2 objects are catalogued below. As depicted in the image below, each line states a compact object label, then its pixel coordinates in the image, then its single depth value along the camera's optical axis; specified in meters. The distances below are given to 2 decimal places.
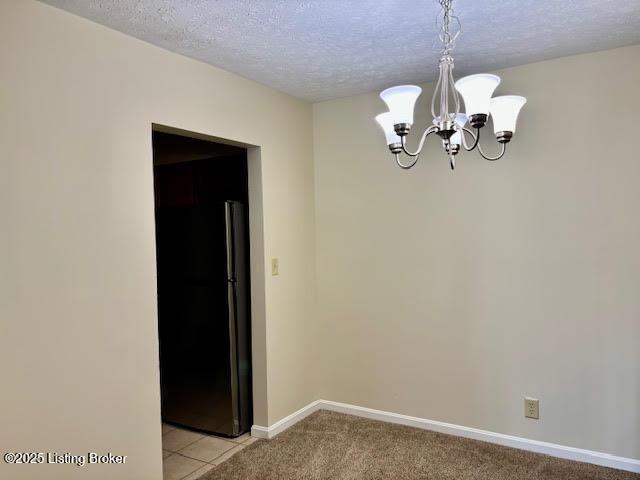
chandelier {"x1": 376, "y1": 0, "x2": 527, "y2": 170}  1.75
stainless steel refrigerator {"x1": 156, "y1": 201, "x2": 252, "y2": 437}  3.12
